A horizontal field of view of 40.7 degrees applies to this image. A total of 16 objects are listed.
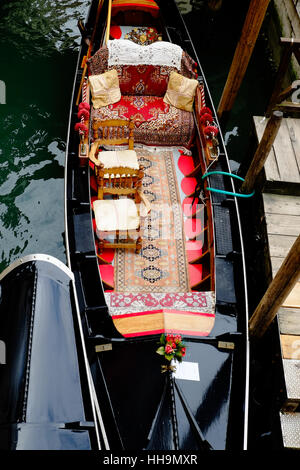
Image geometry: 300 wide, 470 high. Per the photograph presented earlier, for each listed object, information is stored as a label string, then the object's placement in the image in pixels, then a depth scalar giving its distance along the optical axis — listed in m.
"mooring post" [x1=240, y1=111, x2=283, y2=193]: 3.61
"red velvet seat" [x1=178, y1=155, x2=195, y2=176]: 4.37
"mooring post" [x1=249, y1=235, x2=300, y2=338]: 2.66
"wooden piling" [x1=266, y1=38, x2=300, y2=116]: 4.37
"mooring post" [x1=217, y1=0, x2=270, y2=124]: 4.14
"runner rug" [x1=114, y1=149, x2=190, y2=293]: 3.46
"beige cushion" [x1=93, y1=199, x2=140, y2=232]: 3.48
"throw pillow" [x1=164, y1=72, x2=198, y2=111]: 4.56
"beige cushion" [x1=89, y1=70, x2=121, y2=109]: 4.48
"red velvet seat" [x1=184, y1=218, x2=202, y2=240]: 3.79
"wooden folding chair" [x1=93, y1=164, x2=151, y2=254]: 3.50
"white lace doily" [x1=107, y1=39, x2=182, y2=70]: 4.55
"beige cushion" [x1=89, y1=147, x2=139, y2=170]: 3.99
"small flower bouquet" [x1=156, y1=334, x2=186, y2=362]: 2.41
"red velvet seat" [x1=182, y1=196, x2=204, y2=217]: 3.92
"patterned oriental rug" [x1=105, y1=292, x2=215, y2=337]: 2.66
